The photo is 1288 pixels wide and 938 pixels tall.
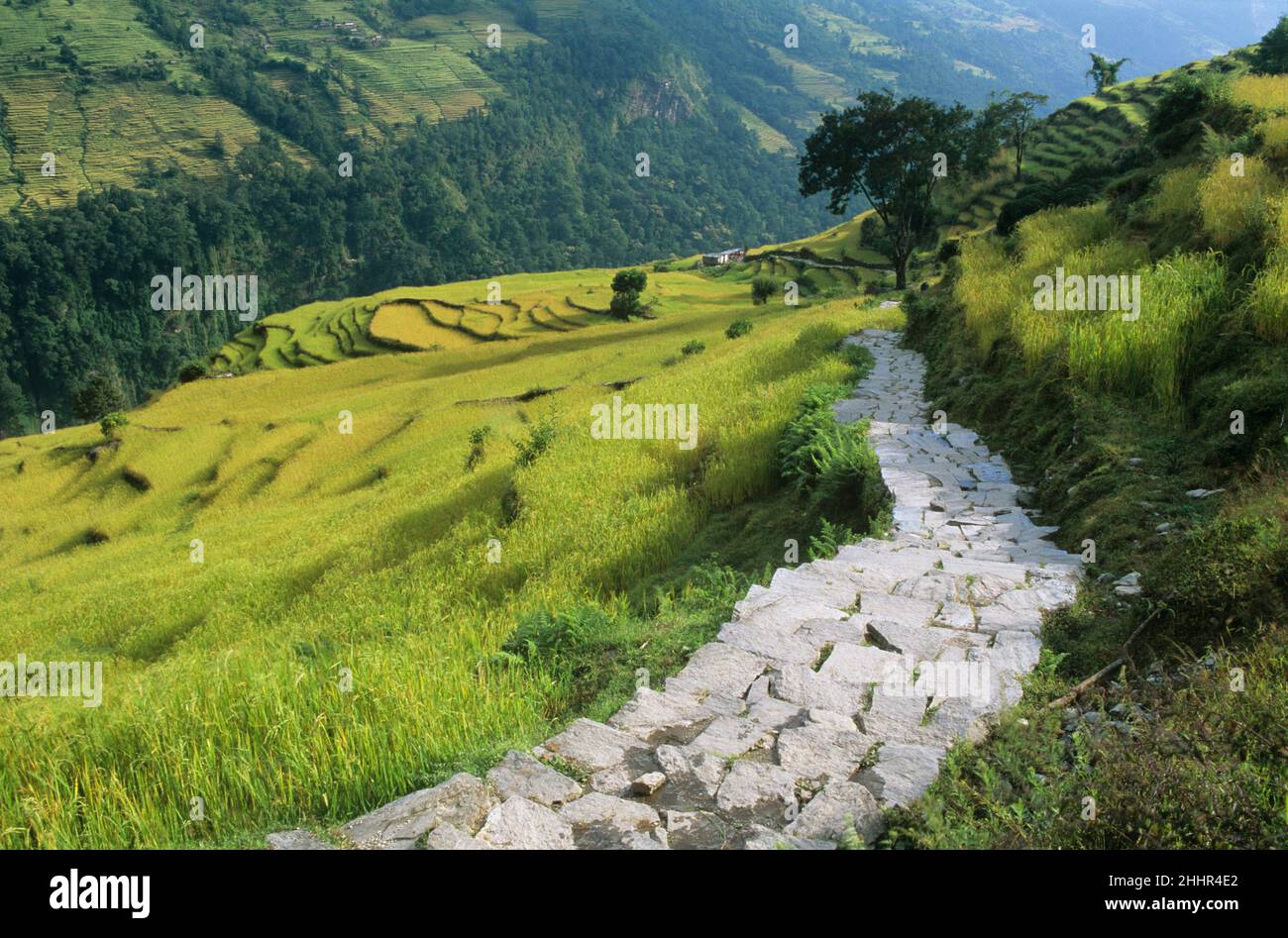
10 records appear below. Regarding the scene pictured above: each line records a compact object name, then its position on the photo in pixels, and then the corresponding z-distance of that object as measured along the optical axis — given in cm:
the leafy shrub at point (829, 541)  700
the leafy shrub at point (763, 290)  5878
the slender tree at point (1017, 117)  5878
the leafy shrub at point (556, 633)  580
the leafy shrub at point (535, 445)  1509
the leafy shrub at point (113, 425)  3298
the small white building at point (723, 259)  10819
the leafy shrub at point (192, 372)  6288
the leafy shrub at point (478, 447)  1923
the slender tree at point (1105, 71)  8219
